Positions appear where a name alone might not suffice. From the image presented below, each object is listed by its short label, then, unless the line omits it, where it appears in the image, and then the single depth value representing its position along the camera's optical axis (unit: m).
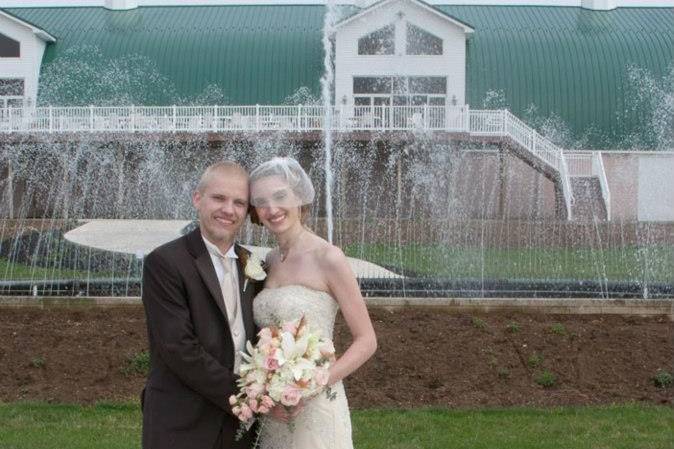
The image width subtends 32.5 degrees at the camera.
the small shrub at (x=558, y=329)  10.02
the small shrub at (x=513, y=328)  10.08
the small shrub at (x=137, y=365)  9.15
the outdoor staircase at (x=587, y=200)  33.25
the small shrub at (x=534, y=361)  9.22
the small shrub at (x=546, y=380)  8.84
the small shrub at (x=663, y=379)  8.95
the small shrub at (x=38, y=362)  9.23
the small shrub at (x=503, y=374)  8.99
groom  4.36
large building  36.41
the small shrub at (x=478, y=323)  10.22
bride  4.57
